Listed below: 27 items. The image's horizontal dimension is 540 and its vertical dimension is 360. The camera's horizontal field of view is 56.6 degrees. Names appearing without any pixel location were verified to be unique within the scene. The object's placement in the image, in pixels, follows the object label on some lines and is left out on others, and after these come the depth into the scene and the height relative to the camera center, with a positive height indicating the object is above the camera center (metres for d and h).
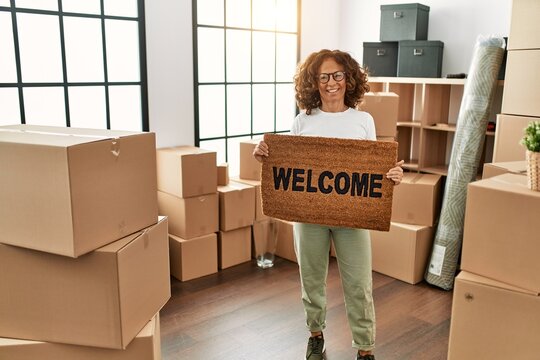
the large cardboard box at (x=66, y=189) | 1.35 -0.30
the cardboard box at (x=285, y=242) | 3.62 -1.15
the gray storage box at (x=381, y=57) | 3.90 +0.20
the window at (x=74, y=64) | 2.78 +0.10
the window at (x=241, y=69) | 3.70 +0.09
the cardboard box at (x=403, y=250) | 3.22 -1.08
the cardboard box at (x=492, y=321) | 1.68 -0.81
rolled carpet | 3.12 -0.42
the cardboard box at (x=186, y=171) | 3.15 -0.57
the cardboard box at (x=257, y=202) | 3.58 -0.84
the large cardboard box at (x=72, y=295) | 1.46 -0.63
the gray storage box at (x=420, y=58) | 3.64 +0.18
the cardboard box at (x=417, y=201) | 3.27 -0.77
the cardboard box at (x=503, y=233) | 1.63 -0.49
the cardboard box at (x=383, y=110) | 3.13 -0.17
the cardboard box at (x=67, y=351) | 1.54 -0.83
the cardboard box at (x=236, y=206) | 3.39 -0.84
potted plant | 1.66 -0.23
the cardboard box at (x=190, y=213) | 3.21 -0.85
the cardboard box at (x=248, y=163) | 3.67 -0.59
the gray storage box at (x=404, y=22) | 3.69 +0.45
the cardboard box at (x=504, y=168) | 2.06 -0.35
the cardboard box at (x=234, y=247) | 3.46 -1.14
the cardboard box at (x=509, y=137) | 2.87 -0.31
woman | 2.06 -0.28
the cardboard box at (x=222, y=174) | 3.53 -0.64
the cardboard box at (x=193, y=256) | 3.22 -1.13
